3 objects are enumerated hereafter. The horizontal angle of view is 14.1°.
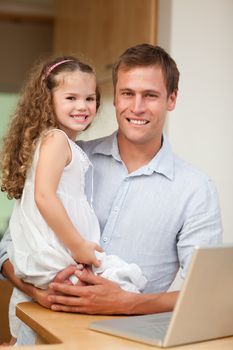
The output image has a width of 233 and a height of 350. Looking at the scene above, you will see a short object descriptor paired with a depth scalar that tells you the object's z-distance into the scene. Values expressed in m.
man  2.25
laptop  1.70
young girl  2.08
